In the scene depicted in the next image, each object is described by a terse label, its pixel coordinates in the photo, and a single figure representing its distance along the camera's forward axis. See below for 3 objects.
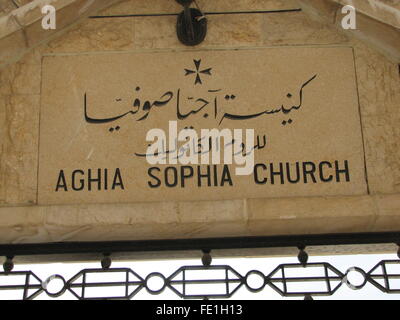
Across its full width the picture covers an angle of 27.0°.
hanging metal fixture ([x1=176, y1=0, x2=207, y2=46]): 4.97
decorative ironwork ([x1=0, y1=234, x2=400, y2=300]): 4.69
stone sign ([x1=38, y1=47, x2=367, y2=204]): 4.68
